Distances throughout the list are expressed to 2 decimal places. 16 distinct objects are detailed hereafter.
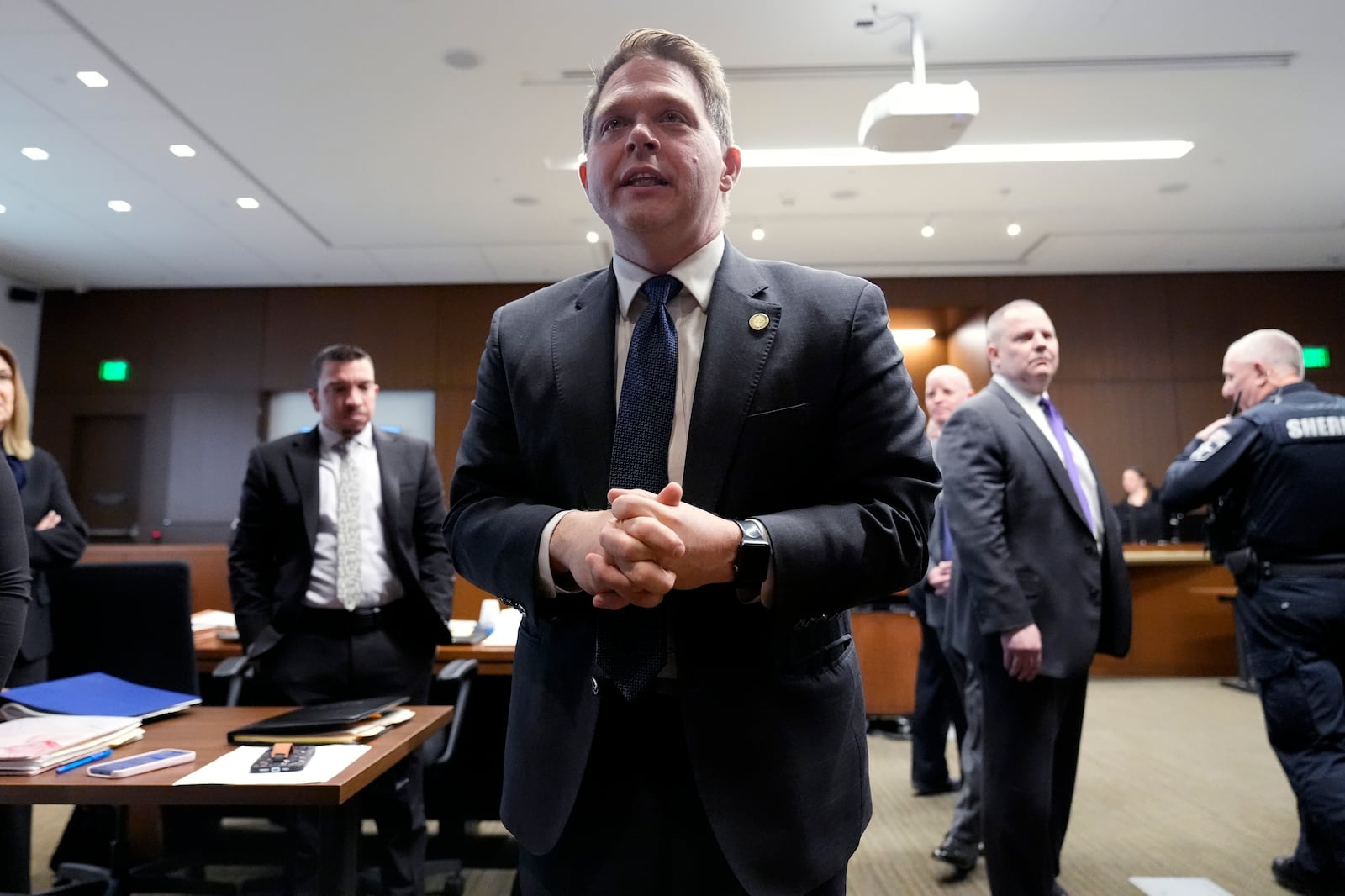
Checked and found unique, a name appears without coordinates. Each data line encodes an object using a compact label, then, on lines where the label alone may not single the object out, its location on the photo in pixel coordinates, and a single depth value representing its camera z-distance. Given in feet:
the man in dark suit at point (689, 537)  2.77
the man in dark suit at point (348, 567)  8.31
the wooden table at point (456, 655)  9.20
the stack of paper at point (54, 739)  4.75
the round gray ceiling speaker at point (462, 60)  14.64
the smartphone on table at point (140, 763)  4.65
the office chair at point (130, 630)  8.33
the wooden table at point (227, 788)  4.46
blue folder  5.90
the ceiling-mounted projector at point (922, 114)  13.87
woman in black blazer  8.79
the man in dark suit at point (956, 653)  9.00
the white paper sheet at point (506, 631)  9.58
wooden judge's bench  21.21
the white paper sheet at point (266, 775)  4.53
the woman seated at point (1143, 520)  23.24
